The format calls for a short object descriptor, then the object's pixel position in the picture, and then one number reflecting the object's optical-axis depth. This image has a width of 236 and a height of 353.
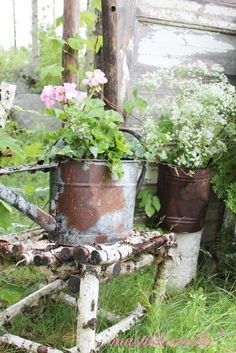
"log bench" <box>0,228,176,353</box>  1.57
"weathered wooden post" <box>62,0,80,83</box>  2.48
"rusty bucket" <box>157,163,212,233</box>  2.51
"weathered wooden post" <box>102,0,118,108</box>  2.21
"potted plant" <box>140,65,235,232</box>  2.44
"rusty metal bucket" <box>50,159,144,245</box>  1.73
